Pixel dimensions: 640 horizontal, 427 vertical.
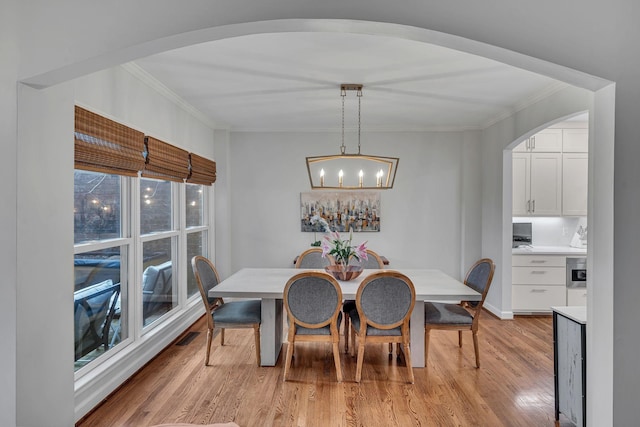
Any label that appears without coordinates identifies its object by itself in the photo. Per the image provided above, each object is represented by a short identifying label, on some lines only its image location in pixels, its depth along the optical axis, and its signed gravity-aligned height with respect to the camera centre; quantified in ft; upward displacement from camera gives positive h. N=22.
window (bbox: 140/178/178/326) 12.12 -1.26
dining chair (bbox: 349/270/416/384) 10.18 -2.59
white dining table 10.71 -2.28
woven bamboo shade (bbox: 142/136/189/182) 11.32 +1.47
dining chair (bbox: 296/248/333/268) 14.80 -1.88
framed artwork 18.58 -0.06
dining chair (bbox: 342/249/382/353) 12.49 -3.19
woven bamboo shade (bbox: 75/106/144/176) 8.06 +1.43
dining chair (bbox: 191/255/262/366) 11.35 -3.02
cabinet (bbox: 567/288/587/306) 16.16 -3.53
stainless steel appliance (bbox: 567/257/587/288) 16.24 -2.57
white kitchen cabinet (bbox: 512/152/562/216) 16.74 +1.03
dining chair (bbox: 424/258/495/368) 11.31 -3.07
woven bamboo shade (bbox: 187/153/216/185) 14.90 +1.53
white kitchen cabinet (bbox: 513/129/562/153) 16.71 +2.73
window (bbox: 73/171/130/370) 8.91 -1.36
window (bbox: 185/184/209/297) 15.79 -0.71
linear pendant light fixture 18.39 +1.75
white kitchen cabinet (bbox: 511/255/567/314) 16.29 -2.85
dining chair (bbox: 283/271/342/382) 10.15 -2.56
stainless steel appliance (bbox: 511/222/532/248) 17.76 -1.13
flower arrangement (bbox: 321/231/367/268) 11.81 -1.25
